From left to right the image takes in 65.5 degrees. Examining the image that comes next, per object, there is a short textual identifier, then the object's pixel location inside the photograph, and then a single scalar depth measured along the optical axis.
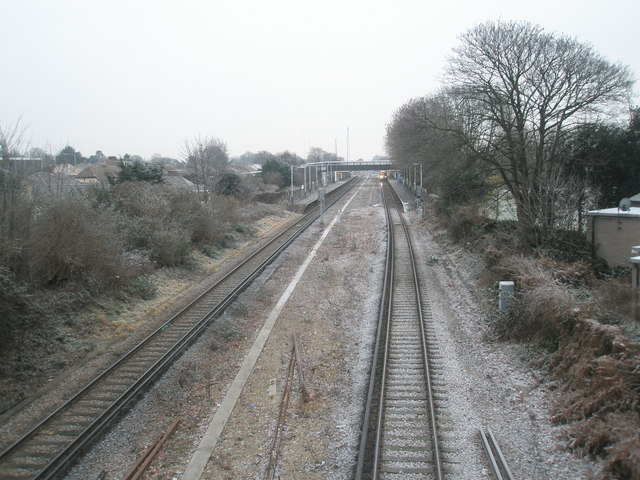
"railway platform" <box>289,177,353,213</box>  46.81
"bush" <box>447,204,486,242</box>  24.75
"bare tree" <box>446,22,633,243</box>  20.67
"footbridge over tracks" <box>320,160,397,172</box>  110.50
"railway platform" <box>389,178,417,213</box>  44.72
